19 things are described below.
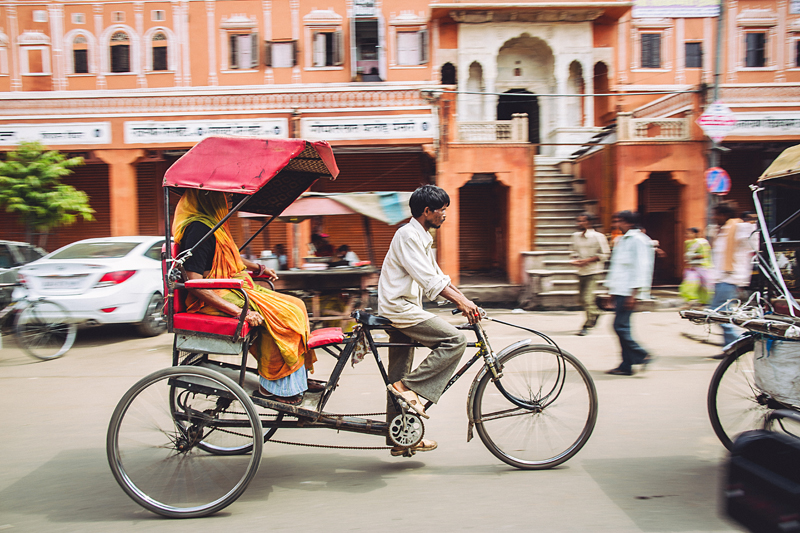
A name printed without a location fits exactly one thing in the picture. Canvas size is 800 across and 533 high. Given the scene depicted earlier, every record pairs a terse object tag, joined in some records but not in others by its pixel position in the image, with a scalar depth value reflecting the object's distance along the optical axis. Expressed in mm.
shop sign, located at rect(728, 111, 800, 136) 13625
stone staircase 11500
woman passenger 3260
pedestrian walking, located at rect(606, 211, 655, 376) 6051
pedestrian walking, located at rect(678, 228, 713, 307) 8539
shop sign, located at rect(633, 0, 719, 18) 15383
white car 7656
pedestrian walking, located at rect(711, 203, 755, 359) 6453
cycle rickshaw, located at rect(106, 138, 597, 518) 3062
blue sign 10320
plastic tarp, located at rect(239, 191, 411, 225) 8562
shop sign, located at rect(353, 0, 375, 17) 16406
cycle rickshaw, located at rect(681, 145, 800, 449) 3121
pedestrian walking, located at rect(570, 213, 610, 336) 8523
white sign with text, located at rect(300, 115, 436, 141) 13203
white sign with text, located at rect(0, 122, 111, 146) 13039
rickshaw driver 3342
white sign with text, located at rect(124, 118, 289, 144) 13211
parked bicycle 7145
